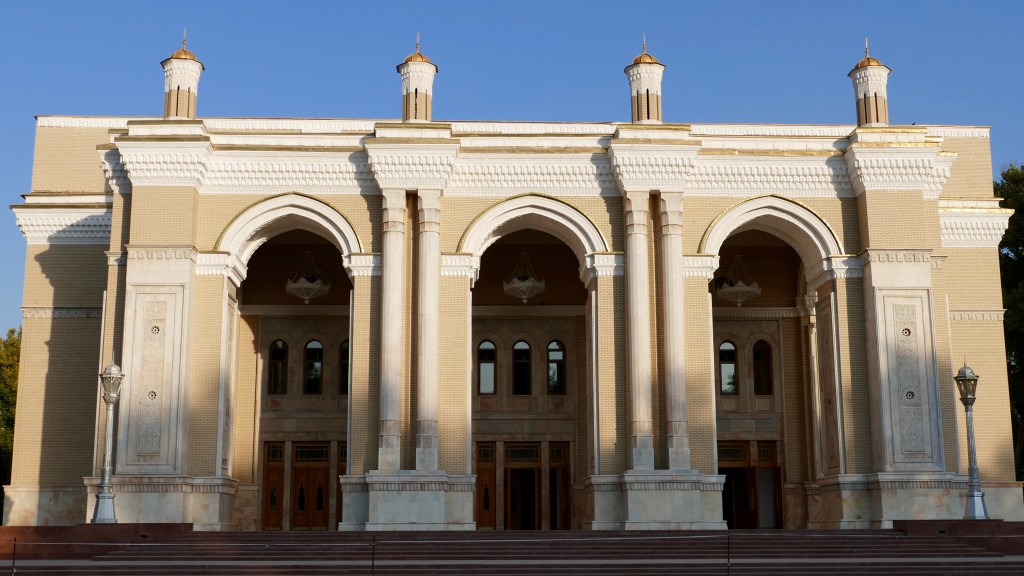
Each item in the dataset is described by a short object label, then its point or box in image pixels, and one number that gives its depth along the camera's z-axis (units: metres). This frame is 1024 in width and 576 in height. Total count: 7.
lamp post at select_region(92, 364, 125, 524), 22.47
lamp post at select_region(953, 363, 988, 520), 23.19
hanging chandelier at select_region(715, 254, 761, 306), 32.19
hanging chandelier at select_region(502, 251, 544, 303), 31.61
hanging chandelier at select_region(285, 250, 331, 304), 31.36
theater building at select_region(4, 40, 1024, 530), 26.11
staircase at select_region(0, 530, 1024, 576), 19.17
